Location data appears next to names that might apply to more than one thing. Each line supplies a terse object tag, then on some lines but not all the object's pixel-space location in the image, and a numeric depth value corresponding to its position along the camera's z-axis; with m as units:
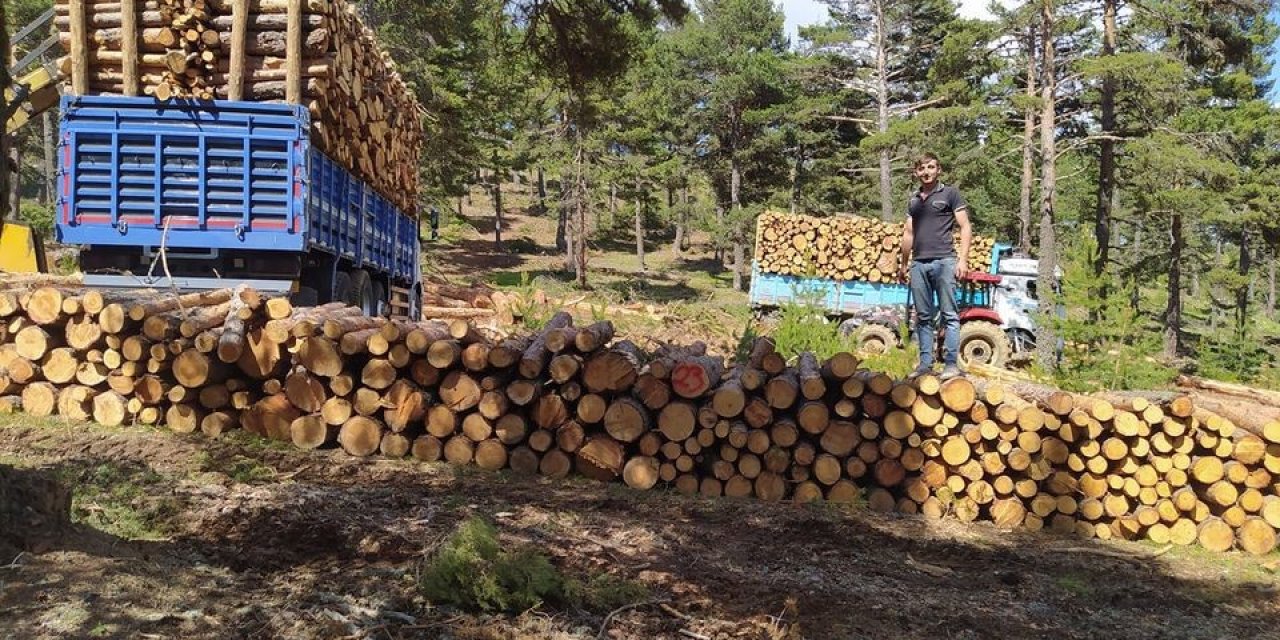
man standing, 6.17
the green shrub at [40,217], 22.20
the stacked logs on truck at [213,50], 6.87
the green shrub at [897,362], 7.53
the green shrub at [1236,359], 13.04
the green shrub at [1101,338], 7.55
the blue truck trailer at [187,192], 6.62
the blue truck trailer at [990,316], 13.77
